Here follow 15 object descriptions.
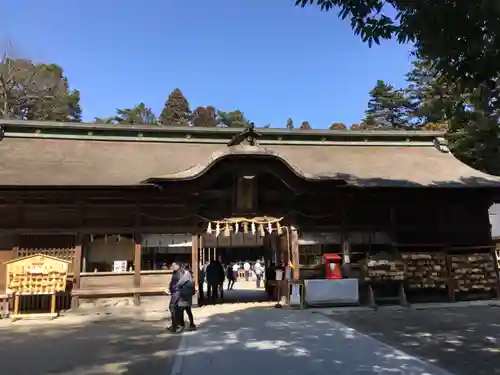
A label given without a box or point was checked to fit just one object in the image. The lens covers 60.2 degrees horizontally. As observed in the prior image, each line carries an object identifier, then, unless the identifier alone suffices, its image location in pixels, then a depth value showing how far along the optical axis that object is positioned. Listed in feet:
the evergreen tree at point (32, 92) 127.44
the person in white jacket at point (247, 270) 95.47
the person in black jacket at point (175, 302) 30.60
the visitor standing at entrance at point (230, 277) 73.87
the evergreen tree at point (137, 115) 186.19
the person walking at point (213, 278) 50.39
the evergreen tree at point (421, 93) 119.78
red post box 43.62
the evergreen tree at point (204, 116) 219.82
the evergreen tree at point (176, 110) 202.43
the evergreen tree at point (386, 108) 172.35
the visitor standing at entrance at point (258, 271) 75.31
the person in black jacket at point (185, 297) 30.81
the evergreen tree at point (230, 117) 220.23
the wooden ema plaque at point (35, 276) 37.65
